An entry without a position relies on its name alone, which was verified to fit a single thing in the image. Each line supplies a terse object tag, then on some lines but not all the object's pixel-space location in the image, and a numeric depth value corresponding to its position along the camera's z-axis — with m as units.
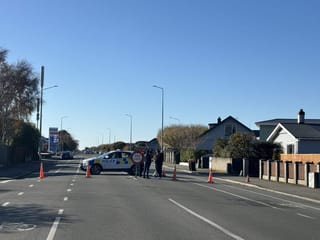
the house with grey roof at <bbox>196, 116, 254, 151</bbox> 69.90
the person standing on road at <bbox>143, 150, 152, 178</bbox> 28.05
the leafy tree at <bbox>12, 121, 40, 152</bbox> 52.46
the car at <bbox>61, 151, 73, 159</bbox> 77.03
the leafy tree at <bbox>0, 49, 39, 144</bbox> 45.28
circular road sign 28.97
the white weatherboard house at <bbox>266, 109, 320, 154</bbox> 39.82
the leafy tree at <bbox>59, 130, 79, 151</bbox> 138.13
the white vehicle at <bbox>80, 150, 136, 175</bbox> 31.03
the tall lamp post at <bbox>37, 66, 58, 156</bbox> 46.16
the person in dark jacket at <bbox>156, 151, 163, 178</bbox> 28.70
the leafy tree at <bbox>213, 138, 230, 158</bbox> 43.72
